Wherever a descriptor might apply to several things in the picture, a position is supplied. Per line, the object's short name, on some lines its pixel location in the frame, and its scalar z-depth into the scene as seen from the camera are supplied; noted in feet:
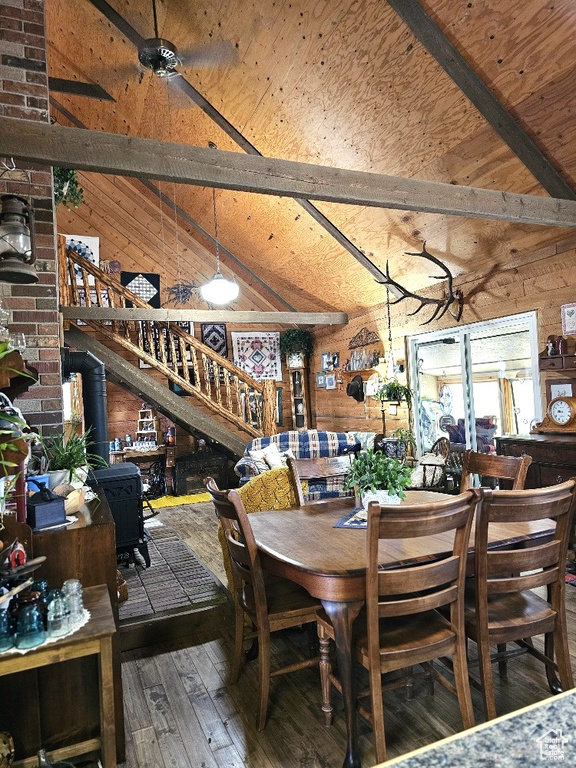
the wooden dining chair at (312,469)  9.70
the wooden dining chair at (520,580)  6.15
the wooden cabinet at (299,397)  30.45
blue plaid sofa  14.79
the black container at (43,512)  6.50
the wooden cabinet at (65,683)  6.31
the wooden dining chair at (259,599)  6.97
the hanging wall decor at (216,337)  28.43
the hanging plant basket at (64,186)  11.68
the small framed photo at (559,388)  14.05
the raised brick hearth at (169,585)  10.34
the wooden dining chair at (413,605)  5.58
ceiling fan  14.78
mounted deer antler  17.81
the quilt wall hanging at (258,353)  29.35
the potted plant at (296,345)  29.53
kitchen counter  1.93
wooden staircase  21.25
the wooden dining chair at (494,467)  8.65
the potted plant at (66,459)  7.60
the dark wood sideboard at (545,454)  12.11
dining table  5.96
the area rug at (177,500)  22.38
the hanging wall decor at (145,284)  26.61
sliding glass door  16.46
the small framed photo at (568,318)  13.91
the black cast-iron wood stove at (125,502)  12.68
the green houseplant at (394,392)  20.47
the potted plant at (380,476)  7.84
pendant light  18.95
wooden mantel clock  13.03
